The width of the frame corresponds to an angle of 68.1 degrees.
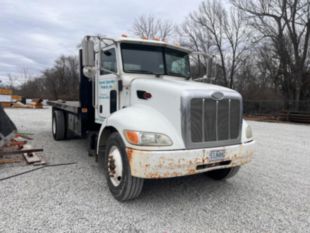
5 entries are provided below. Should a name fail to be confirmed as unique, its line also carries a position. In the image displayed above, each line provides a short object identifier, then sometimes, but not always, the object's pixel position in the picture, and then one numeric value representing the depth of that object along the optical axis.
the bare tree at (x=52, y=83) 43.04
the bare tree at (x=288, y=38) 18.67
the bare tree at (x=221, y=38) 26.28
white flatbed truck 2.73
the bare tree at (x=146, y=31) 31.26
